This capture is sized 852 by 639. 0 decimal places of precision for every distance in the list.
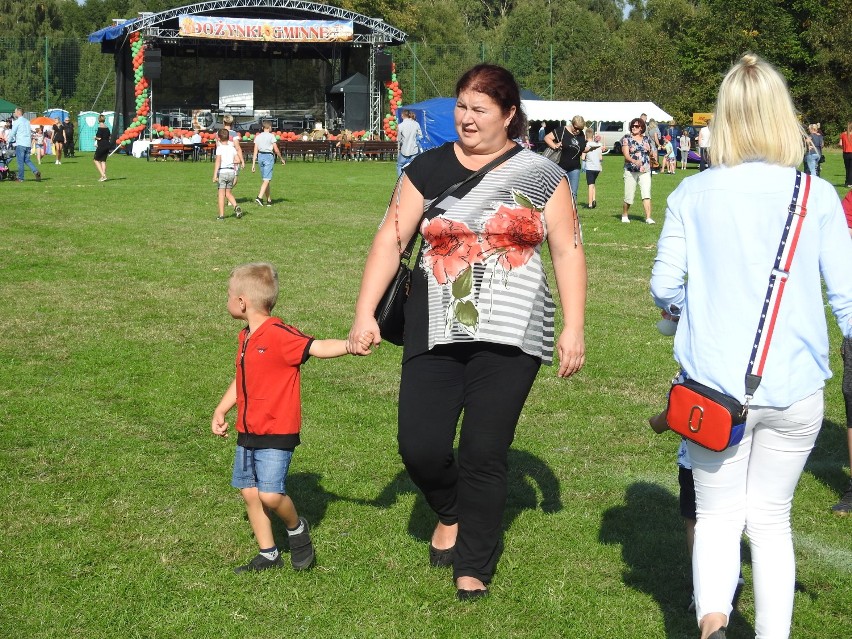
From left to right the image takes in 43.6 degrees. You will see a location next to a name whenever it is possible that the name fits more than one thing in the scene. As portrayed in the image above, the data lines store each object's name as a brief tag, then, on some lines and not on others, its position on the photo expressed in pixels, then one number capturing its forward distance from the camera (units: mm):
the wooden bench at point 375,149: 42500
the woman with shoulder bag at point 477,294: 4109
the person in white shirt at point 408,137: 24328
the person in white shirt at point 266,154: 20469
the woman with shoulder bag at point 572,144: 18142
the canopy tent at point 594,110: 44875
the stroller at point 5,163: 27280
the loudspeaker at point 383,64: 46000
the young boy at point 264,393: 4340
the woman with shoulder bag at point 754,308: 3260
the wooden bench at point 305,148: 40875
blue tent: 40469
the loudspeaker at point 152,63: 43125
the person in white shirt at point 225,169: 18175
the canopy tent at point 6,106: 44053
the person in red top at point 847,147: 25672
